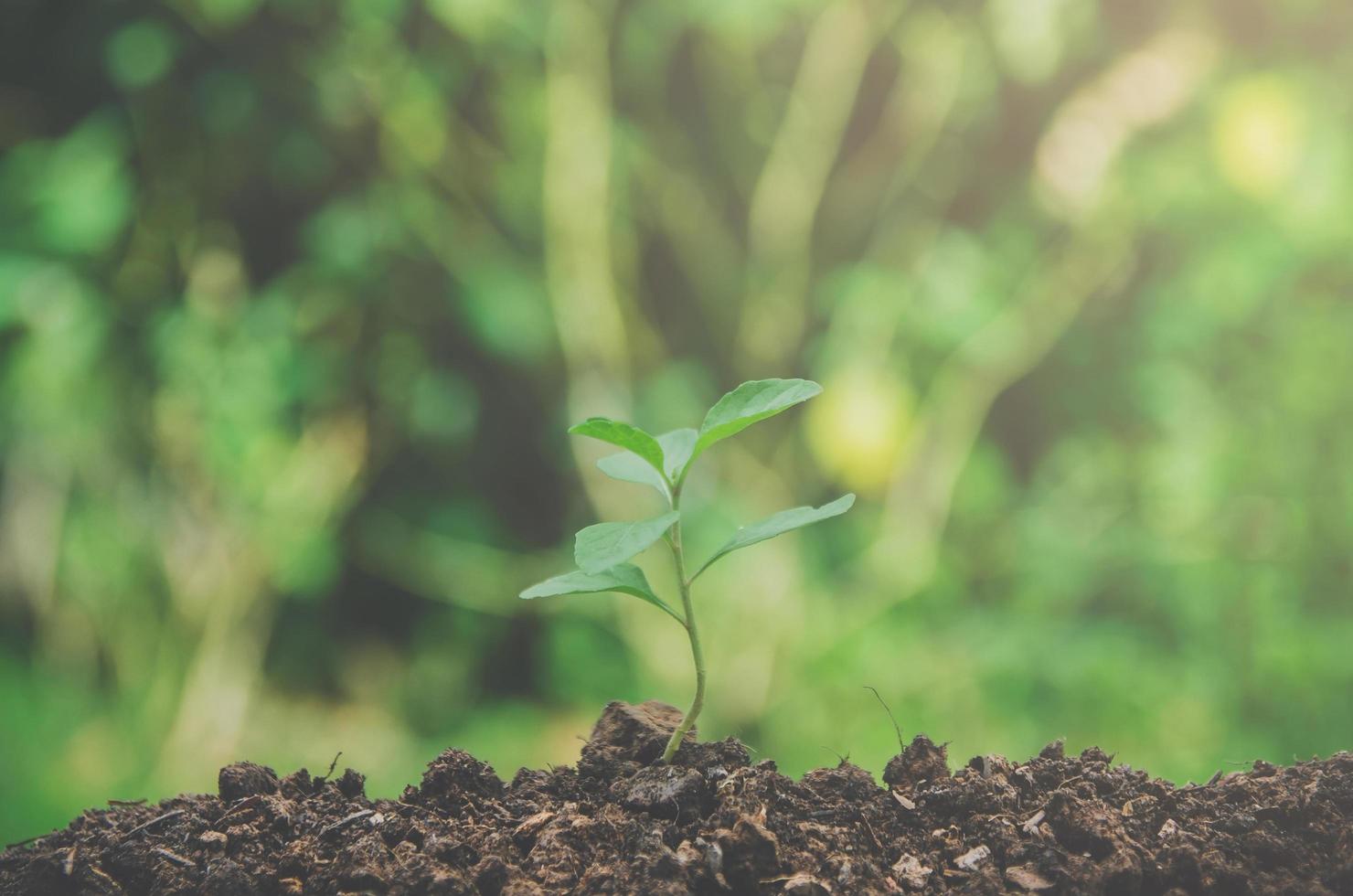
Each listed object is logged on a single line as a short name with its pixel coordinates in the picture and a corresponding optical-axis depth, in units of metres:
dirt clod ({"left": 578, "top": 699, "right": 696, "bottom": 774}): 0.83
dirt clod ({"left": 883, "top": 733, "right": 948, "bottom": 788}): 0.82
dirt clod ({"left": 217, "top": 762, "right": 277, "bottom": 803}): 0.83
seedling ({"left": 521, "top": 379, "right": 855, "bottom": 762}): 0.76
